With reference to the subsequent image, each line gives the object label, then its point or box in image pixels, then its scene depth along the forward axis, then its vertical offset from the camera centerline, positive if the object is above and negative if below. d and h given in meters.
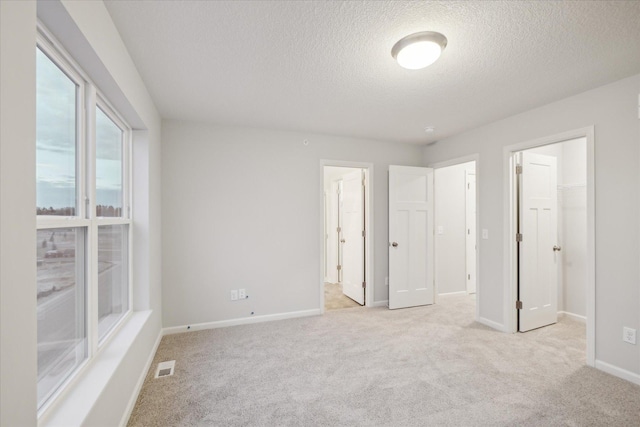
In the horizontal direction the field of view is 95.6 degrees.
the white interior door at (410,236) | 4.26 -0.34
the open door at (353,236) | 4.50 -0.36
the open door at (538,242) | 3.38 -0.34
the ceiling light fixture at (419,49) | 1.79 +1.06
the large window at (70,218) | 1.27 -0.02
